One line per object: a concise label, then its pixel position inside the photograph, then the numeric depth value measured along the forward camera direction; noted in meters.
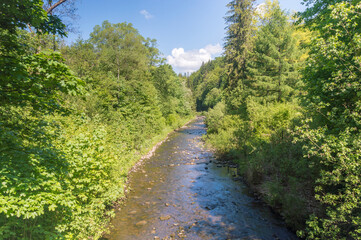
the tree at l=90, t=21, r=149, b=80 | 23.39
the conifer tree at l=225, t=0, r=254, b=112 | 22.53
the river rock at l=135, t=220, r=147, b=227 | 8.36
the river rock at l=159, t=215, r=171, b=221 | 8.77
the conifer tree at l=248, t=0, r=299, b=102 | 18.17
